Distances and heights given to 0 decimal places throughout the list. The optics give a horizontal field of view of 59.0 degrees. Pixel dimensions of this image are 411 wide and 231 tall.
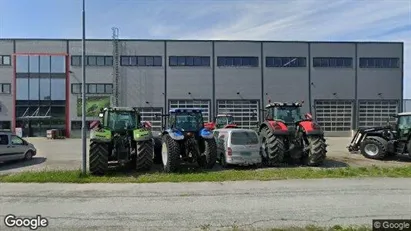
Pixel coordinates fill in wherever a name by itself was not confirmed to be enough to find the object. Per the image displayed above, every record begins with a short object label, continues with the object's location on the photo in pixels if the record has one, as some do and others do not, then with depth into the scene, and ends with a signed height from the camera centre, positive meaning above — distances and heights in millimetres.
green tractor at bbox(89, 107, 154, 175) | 12289 -1067
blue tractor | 12984 -1124
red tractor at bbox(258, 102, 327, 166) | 14516 -1081
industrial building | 38125 +3558
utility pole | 12320 +82
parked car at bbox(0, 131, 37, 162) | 16031 -1703
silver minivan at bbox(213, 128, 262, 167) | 14078 -1405
